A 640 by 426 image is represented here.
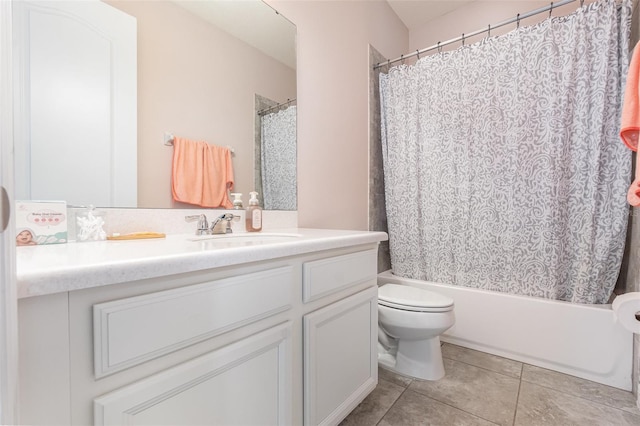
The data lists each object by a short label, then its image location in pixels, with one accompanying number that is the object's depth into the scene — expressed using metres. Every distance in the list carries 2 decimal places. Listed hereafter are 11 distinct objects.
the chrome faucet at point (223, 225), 1.19
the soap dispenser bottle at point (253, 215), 1.33
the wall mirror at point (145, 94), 0.84
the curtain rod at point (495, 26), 1.58
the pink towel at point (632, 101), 1.24
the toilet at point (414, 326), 1.43
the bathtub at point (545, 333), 1.46
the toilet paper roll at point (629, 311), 1.28
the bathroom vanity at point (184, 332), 0.46
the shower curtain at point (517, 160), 1.50
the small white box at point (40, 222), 0.77
